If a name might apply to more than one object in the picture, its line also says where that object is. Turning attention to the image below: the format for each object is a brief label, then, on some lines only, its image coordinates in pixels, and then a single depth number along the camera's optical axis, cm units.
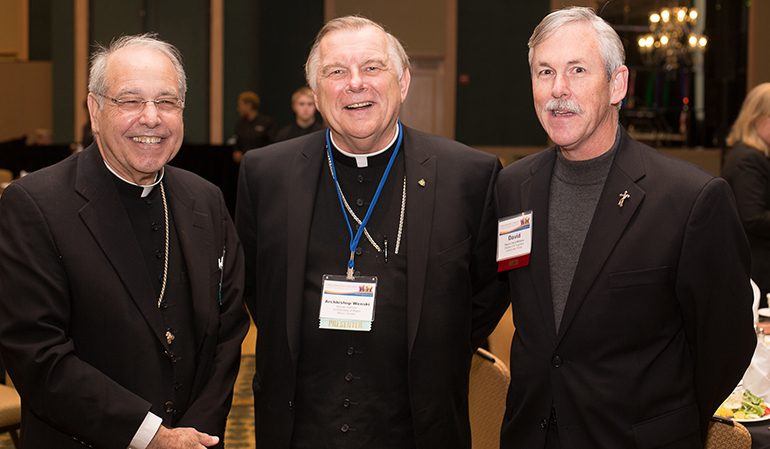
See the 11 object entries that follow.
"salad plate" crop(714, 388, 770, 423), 229
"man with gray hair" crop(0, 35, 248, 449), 171
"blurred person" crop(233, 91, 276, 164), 951
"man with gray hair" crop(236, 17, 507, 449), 208
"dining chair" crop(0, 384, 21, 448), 316
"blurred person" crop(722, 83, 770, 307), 423
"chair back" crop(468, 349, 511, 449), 260
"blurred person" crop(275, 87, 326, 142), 777
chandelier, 1134
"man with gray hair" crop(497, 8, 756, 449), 177
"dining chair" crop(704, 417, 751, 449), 204
